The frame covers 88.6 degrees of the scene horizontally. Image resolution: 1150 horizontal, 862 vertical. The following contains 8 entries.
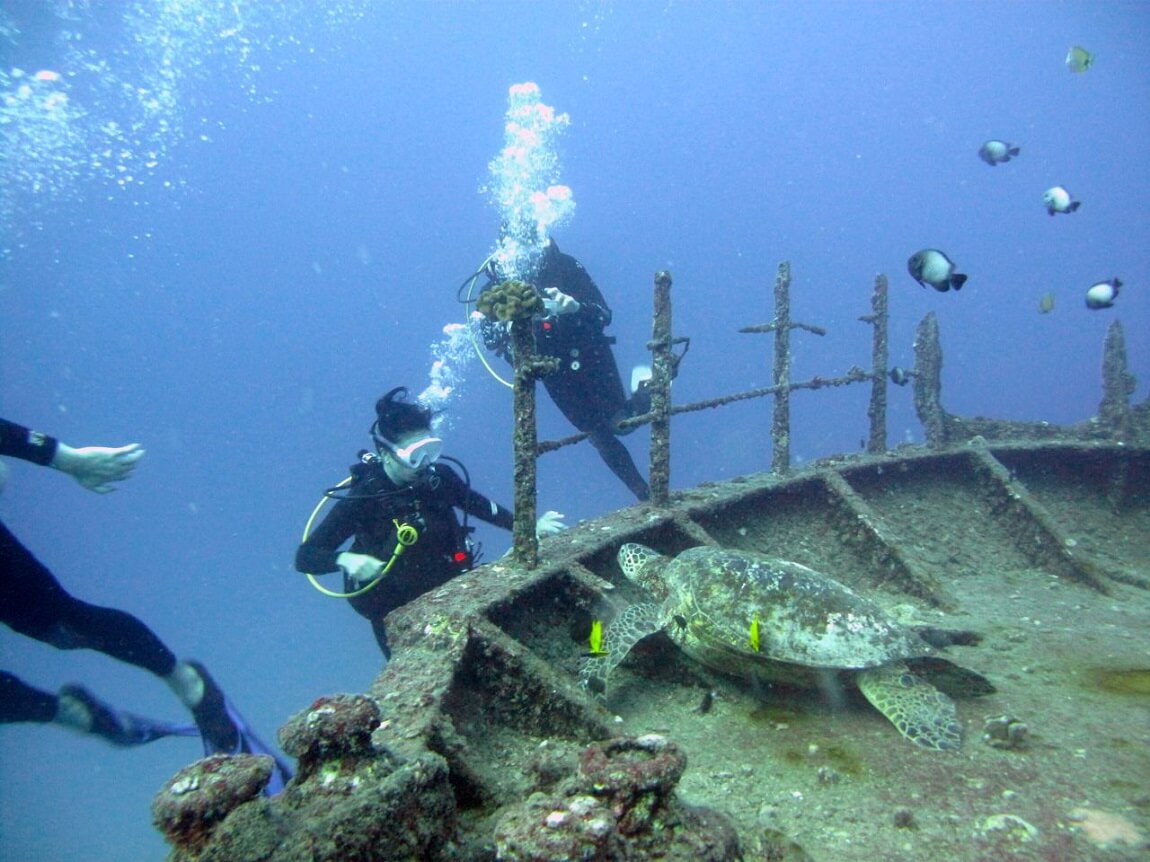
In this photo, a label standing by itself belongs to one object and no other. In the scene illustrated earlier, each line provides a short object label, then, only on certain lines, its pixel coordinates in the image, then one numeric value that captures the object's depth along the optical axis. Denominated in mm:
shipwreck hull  1704
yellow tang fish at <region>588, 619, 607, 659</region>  3338
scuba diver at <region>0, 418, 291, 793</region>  4160
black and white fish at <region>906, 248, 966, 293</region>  5062
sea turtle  3113
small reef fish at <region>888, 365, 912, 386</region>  6395
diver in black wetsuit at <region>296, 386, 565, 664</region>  5039
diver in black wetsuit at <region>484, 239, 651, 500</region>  8133
